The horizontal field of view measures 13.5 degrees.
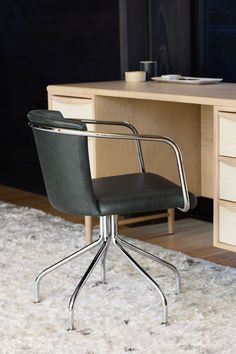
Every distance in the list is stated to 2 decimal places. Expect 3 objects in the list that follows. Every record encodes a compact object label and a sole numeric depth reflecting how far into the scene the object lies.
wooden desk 3.82
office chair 3.45
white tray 4.66
